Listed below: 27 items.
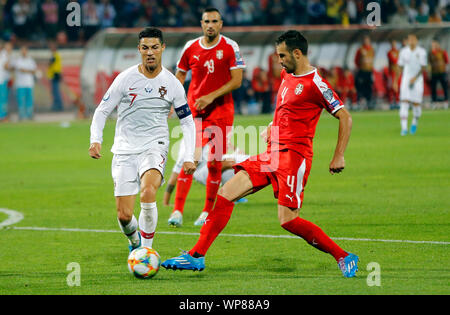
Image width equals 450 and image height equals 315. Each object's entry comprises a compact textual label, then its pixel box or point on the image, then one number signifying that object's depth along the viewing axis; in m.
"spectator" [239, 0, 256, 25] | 34.97
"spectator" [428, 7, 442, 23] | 32.94
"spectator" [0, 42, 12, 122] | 28.79
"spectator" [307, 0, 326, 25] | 34.47
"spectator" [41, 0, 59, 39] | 34.34
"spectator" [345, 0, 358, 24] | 35.16
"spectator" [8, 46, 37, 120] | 28.86
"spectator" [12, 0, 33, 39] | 33.94
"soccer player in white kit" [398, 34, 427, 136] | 21.39
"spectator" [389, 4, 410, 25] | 34.03
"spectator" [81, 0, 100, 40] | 33.72
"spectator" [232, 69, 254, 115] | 29.98
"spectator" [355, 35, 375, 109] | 29.77
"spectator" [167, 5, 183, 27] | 34.34
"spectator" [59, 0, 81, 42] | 34.19
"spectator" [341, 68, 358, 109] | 30.33
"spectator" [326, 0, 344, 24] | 34.69
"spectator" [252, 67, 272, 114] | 29.55
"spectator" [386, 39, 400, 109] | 29.97
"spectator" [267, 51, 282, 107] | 29.98
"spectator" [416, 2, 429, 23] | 33.72
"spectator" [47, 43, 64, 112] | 30.38
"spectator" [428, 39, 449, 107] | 29.38
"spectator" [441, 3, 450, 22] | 33.47
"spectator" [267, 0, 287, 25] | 34.94
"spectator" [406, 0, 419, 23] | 34.56
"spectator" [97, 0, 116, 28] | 33.97
